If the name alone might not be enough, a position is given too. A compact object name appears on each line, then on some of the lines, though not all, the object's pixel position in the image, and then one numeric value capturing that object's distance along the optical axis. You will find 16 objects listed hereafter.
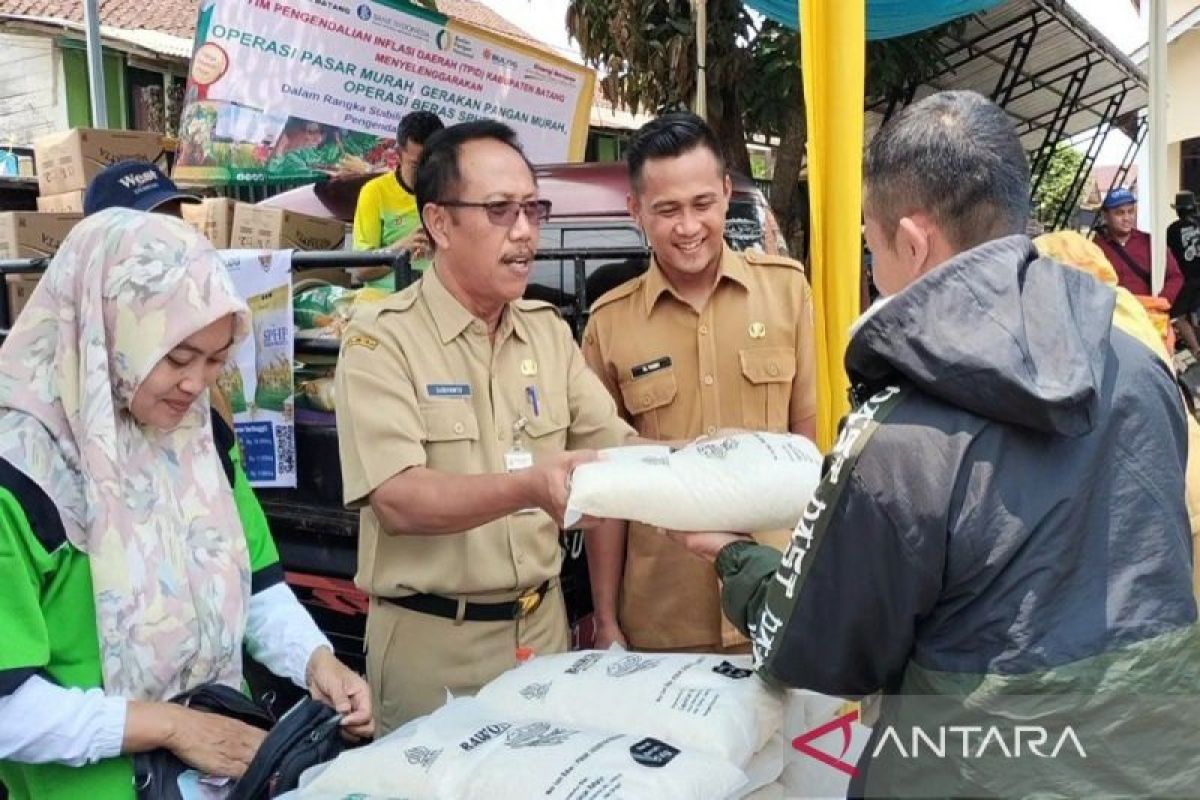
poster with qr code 2.83
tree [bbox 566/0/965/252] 7.28
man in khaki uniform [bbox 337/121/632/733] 1.91
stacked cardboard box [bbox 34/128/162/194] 5.06
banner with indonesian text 4.99
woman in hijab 1.44
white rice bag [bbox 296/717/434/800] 1.37
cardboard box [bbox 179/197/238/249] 4.08
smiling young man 2.35
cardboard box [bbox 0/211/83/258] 4.57
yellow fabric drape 2.50
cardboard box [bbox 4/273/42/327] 4.00
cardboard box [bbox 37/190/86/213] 5.16
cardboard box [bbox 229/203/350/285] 3.90
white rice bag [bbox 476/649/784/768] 1.45
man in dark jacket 1.11
